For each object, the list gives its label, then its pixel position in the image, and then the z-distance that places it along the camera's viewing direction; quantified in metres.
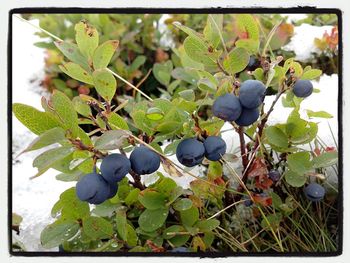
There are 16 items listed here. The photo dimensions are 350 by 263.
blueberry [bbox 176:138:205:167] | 0.12
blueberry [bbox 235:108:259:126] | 0.12
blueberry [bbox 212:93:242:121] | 0.11
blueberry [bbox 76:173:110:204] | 0.11
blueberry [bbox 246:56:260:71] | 0.20
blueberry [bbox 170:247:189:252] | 0.13
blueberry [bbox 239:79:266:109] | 0.11
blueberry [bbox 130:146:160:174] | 0.11
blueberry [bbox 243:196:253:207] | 0.14
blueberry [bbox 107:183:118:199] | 0.11
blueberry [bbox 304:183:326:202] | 0.14
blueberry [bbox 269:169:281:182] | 0.14
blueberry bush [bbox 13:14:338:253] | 0.11
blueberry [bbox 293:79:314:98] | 0.13
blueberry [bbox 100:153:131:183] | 0.11
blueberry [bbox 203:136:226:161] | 0.12
